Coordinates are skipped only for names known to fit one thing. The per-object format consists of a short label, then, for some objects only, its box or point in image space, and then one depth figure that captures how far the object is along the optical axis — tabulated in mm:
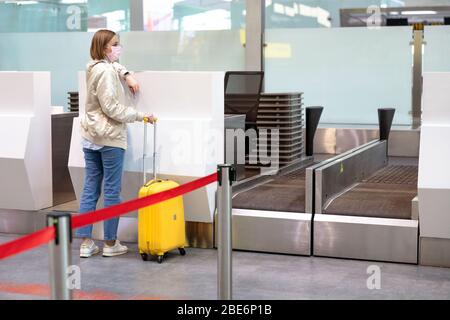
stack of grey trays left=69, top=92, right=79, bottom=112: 9242
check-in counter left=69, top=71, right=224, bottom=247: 6211
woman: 5887
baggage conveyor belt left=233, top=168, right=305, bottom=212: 6460
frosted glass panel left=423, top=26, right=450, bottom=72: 10570
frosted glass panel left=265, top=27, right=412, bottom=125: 10789
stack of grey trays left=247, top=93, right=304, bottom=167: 8891
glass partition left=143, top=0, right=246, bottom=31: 11805
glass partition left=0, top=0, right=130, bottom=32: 12641
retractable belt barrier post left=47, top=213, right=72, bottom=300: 3072
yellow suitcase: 5883
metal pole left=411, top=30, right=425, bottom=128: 10656
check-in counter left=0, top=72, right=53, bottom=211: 6738
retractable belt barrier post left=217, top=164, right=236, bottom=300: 4418
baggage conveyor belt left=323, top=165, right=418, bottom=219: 6156
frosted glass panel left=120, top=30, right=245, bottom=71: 11859
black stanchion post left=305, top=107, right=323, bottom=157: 9945
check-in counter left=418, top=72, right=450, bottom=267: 5590
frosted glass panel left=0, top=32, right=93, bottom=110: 12727
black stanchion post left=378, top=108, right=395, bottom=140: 9875
